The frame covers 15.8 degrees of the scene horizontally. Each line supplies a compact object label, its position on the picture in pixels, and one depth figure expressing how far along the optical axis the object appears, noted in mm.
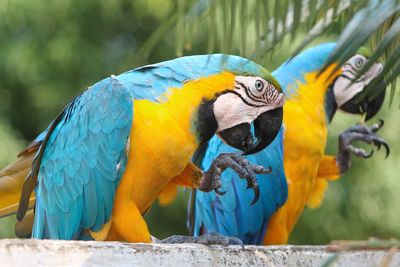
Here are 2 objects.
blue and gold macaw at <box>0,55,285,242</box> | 3696
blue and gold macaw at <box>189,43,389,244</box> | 4801
